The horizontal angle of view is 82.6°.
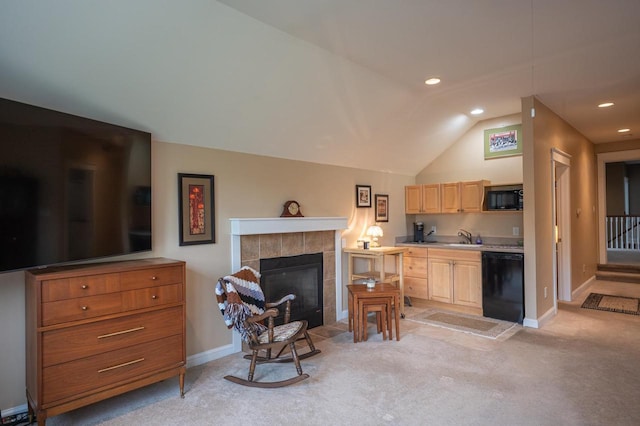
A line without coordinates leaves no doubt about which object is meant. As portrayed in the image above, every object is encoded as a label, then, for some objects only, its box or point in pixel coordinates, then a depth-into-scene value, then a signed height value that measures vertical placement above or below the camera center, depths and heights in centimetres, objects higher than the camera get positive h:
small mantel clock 409 +10
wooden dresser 213 -72
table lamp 505 -22
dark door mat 491 -130
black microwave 480 +20
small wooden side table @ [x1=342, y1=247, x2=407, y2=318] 454 -63
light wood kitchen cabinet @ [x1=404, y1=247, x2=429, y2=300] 530 -85
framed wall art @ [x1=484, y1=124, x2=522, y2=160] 505 +104
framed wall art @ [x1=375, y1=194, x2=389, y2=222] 545 +14
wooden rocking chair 291 -92
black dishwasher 436 -88
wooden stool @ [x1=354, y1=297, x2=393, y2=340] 385 -100
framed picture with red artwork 325 +9
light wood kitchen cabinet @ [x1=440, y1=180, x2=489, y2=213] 513 +27
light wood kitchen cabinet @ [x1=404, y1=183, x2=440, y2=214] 561 +27
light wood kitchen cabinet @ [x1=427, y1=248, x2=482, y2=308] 475 -83
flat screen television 205 +21
